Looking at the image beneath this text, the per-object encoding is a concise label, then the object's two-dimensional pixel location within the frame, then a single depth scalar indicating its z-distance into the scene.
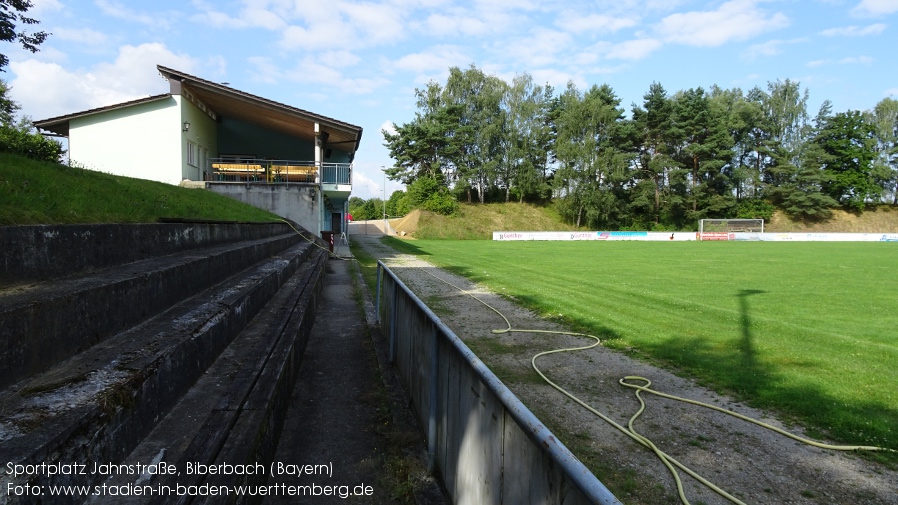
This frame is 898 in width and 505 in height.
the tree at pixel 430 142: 60.28
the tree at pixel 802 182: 68.12
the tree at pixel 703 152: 63.84
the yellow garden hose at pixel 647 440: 3.48
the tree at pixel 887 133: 76.06
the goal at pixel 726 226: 63.06
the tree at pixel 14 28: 17.88
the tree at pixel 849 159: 71.88
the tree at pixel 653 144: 64.31
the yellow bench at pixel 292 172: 23.38
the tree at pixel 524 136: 63.53
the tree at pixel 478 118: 62.28
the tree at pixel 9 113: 41.44
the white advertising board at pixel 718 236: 57.50
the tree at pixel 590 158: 61.50
